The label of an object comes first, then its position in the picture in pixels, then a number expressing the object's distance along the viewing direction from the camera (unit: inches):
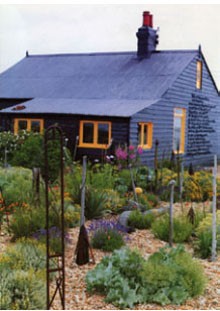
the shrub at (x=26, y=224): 272.1
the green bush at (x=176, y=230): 286.8
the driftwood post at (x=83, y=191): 249.9
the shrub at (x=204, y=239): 269.1
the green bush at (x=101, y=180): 373.7
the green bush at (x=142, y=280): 201.6
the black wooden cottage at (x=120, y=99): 615.8
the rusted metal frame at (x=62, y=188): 168.9
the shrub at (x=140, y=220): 319.6
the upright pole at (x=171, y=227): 269.7
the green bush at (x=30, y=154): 487.2
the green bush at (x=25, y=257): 212.4
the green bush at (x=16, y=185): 336.2
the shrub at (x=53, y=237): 246.9
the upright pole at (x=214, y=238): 259.1
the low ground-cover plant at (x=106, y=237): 265.8
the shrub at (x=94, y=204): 333.4
